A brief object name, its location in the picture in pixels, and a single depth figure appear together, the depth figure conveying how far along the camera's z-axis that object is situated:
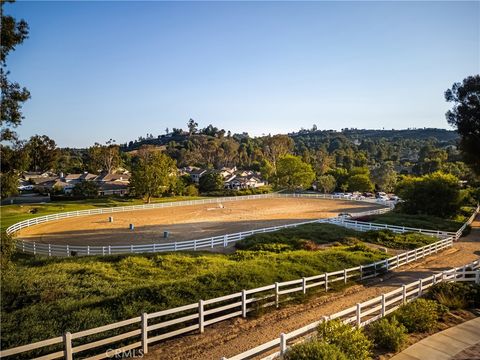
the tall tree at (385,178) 82.59
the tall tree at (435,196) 38.28
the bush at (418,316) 10.36
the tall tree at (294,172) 78.75
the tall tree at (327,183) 77.50
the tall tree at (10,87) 10.99
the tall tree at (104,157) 95.19
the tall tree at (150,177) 58.02
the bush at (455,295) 12.46
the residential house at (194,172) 98.71
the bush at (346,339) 7.74
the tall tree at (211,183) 77.69
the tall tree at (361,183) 75.19
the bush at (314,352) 7.04
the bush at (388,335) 9.05
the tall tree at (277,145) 105.81
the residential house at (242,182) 91.12
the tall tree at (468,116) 30.77
